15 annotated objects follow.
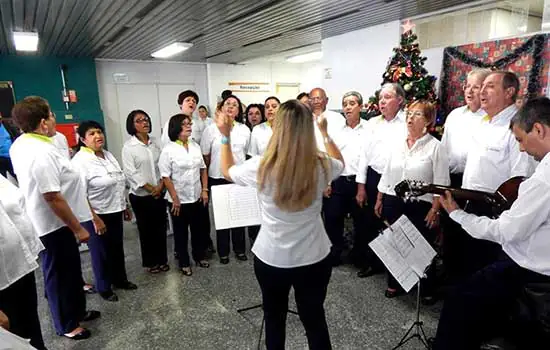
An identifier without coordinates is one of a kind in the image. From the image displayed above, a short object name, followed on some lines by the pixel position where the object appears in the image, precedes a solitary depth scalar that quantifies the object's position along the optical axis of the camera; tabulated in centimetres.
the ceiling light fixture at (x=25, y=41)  475
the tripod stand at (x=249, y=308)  264
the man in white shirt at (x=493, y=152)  219
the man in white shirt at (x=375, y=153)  297
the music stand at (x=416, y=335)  217
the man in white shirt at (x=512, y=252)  145
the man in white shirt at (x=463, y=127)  272
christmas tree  394
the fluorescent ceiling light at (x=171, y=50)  612
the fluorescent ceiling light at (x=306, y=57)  809
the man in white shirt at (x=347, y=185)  325
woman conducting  145
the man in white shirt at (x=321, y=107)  344
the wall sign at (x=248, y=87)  916
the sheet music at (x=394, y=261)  200
